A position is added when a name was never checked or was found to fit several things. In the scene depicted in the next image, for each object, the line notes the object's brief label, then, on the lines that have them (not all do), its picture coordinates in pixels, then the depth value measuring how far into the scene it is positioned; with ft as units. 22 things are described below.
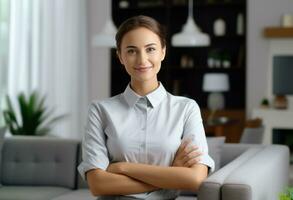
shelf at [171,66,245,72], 27.94
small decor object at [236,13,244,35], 27.54
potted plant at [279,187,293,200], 7.27
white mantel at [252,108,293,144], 25.12
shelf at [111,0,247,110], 28.45
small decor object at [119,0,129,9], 29.06
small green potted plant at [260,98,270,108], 25.91
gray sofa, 11.95
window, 21.44
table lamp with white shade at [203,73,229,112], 26.31
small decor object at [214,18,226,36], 27.98
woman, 7.21
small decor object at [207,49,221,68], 27.98
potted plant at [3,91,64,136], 20.21
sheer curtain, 22.53
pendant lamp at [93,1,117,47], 20.15
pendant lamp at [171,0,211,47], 20.18
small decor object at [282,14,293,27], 25.84
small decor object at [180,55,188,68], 28.76
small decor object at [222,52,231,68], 27.83
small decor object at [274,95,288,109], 25.69
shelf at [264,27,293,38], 25.66
